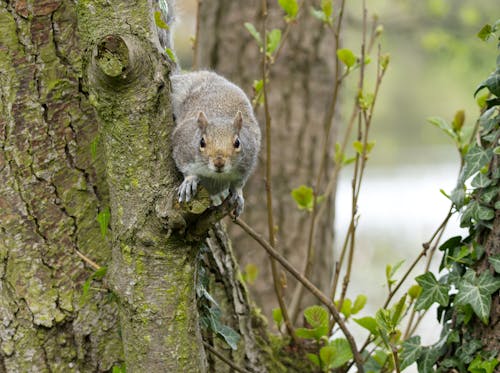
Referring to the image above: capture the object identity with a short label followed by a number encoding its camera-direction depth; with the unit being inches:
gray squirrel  171.7
